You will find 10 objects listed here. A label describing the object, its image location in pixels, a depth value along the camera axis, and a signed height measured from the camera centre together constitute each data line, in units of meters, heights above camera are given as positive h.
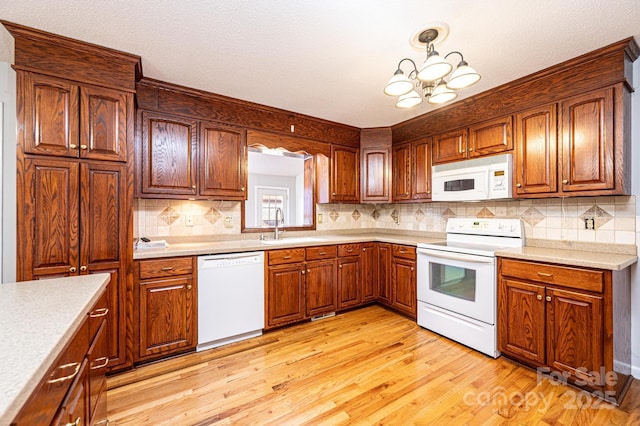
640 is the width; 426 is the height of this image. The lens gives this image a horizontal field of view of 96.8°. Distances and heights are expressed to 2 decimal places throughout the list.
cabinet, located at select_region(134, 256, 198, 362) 2.21 -0.76
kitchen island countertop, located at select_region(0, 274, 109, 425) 0.59 -0.34
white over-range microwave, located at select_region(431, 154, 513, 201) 2.57 +0.33
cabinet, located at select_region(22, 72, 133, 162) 1.81 +0.65
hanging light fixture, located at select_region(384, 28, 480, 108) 1.54 +0.77
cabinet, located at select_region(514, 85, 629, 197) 2.00 +0.50
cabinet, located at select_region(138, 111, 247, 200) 2.49 +0.52
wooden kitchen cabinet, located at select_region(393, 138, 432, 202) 3.31 +0.51
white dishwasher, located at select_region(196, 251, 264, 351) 2.46 -0.77
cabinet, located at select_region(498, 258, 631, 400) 1.81 -0.77
